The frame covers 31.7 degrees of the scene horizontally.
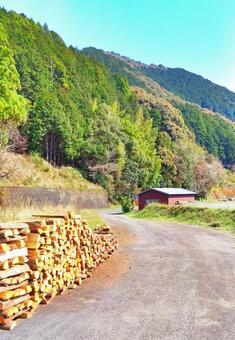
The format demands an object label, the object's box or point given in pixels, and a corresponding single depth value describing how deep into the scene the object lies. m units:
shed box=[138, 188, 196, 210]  62.61
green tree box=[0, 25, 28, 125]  34.84
